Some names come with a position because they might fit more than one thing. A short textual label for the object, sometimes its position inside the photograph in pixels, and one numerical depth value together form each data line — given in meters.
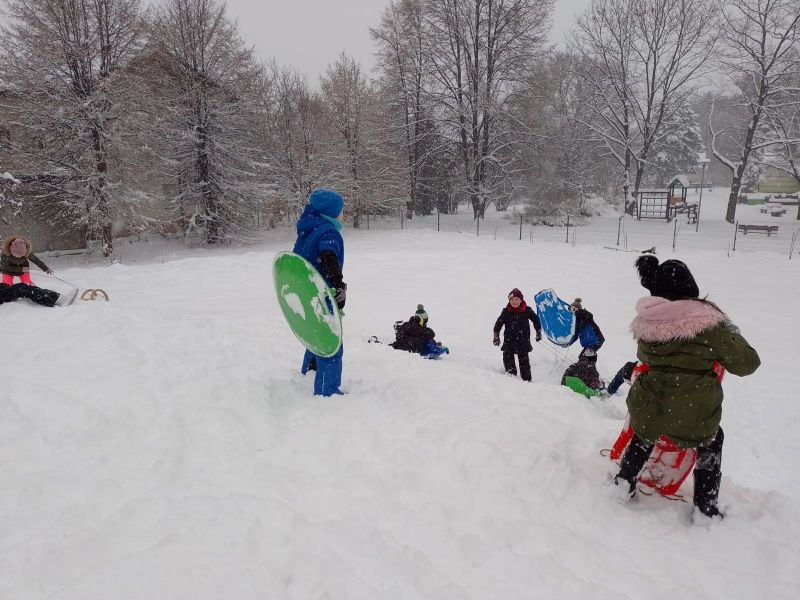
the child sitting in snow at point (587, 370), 7.22
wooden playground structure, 30.66
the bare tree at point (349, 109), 28.47
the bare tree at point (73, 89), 17.39
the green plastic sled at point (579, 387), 6.91
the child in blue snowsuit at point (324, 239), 4.10
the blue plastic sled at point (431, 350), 8.43
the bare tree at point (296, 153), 27.17
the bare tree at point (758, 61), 25.83
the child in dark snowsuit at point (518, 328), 7.65
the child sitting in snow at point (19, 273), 6.48
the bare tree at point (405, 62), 29.48
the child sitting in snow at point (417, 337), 8.41
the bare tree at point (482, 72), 27.30
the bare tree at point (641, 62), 28.19
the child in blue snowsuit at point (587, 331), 7.42
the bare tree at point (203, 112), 21.05
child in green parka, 2.62
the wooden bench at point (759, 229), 23.57
